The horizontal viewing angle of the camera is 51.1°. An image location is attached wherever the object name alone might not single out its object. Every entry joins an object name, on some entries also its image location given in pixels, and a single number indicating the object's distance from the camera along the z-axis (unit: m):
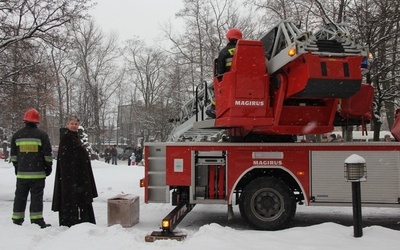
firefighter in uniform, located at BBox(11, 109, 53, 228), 6.92
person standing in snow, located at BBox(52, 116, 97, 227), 6.75
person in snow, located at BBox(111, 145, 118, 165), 32.06
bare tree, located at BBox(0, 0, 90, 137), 11.13
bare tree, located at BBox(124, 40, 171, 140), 42.28
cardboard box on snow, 7.36
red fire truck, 6.16
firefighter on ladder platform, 6.92
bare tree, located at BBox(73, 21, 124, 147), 41.47
